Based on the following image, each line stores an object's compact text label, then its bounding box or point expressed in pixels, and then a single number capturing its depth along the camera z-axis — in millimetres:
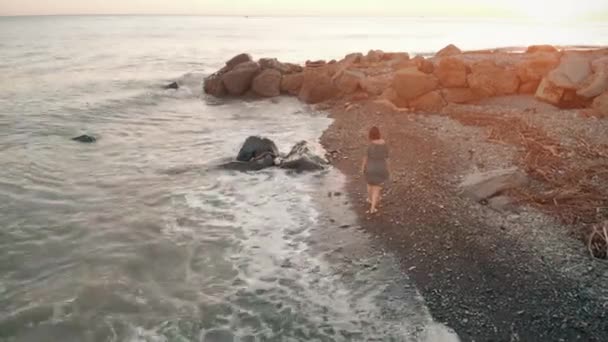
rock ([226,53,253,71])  35650
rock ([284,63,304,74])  35203
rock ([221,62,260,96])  33312
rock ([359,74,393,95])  27516
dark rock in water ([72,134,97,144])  21509
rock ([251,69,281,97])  32438
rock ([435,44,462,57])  37528
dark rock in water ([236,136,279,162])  17438
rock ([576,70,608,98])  19641
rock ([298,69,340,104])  29312
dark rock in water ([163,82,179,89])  38953
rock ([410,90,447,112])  23000
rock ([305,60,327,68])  39900
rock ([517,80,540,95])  23156
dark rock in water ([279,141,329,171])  16234
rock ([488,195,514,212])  11430
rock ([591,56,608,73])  20047
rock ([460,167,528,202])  12023
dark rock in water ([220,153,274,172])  16766
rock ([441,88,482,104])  23453
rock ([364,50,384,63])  41694
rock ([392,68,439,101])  23875
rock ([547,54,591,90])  20422
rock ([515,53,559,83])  23203
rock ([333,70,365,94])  28719
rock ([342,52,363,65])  40562
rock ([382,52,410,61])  41675
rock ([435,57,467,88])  23984
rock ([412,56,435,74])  25594
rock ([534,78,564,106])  20703
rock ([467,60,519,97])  23289
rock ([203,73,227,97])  34469
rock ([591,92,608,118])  18531
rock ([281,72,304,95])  32188
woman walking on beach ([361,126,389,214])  11805
